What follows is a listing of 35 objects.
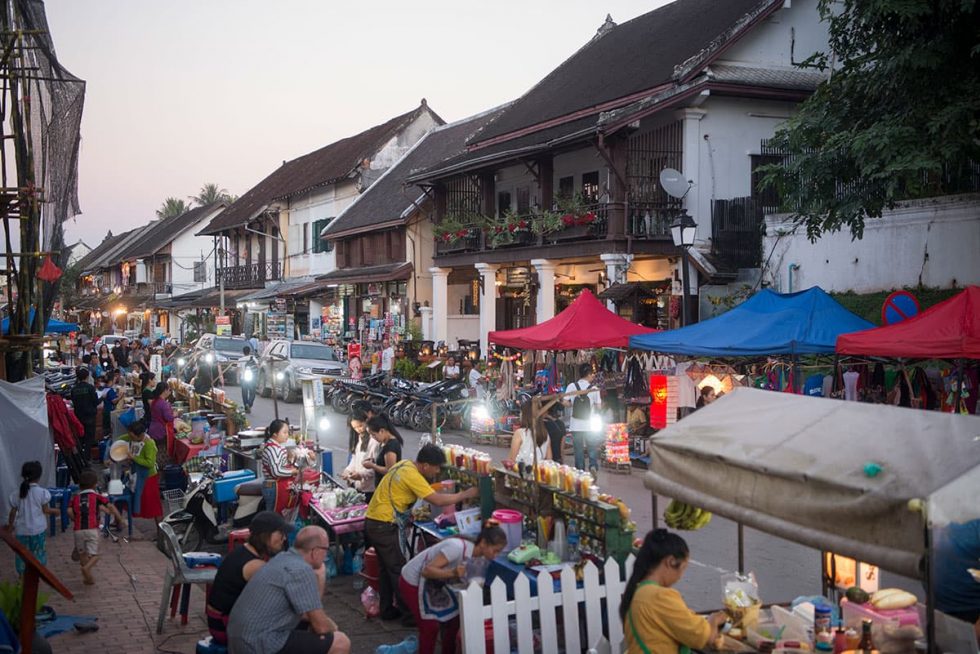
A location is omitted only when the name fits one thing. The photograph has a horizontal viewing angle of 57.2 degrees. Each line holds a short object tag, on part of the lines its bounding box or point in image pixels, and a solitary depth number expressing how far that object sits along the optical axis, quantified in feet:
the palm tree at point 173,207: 296.10
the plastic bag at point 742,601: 18.75
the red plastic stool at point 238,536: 29.45
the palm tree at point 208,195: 287.69
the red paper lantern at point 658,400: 50.01
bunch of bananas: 20.58
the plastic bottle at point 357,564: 32.14
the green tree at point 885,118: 42.39
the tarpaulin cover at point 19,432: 35.22
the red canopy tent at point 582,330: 51.85
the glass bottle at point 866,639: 17.03
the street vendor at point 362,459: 33.94
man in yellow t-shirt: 25.89
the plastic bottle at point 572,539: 23.97
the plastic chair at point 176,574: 26.09
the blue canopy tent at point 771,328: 41.96
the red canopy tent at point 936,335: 34.73
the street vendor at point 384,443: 30.07
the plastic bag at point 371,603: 27.20
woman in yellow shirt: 16.07
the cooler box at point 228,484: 36.11
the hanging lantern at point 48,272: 43.70
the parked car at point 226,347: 100.19
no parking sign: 43.78
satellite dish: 65.41
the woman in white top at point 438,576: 21.97
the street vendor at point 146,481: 37.63
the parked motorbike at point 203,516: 33.94
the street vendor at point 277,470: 34.09
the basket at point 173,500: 38.91
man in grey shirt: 17.81
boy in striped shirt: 31.58
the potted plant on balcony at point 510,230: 79.97
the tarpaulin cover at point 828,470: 12.67
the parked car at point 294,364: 84.72
